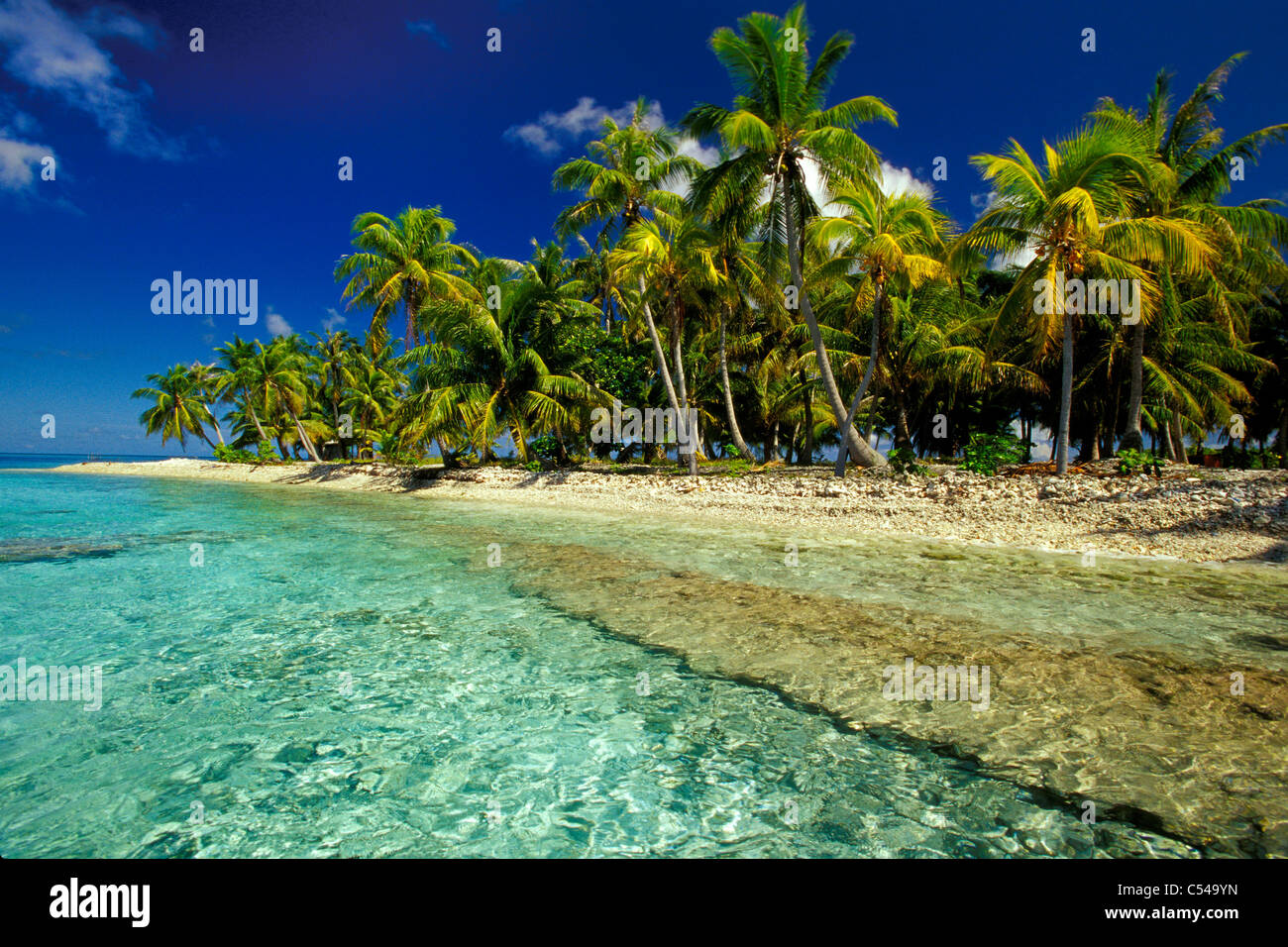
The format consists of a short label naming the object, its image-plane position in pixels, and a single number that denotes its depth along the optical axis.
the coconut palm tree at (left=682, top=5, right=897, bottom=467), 15.26
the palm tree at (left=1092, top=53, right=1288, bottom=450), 14.20
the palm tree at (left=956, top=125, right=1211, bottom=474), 12.26
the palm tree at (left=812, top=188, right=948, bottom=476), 15.39
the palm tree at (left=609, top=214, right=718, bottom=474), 18.92
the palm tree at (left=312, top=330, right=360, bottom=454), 41.12
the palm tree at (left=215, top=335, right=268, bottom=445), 40.04
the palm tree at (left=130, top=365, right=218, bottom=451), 50.31
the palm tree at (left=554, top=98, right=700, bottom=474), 21.36
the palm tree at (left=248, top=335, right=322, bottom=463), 39.16
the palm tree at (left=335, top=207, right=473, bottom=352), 27.52
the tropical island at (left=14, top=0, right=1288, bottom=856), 4.02
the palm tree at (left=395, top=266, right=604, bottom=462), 23.08
